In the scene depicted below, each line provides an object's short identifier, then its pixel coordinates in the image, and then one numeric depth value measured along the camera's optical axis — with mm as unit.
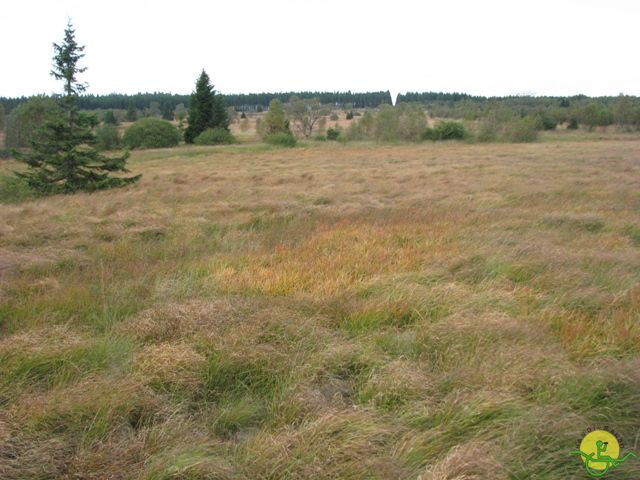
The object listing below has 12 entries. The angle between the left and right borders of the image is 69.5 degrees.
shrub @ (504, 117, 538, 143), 49938
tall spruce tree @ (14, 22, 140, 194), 15680
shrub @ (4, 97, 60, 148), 48281
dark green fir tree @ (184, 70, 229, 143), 51344
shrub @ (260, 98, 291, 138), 55438
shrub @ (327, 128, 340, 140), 60797
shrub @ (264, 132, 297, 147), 48706
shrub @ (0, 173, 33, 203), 16172
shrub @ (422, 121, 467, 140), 55781
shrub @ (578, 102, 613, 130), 62156
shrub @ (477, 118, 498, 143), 53281
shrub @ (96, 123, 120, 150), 49312
